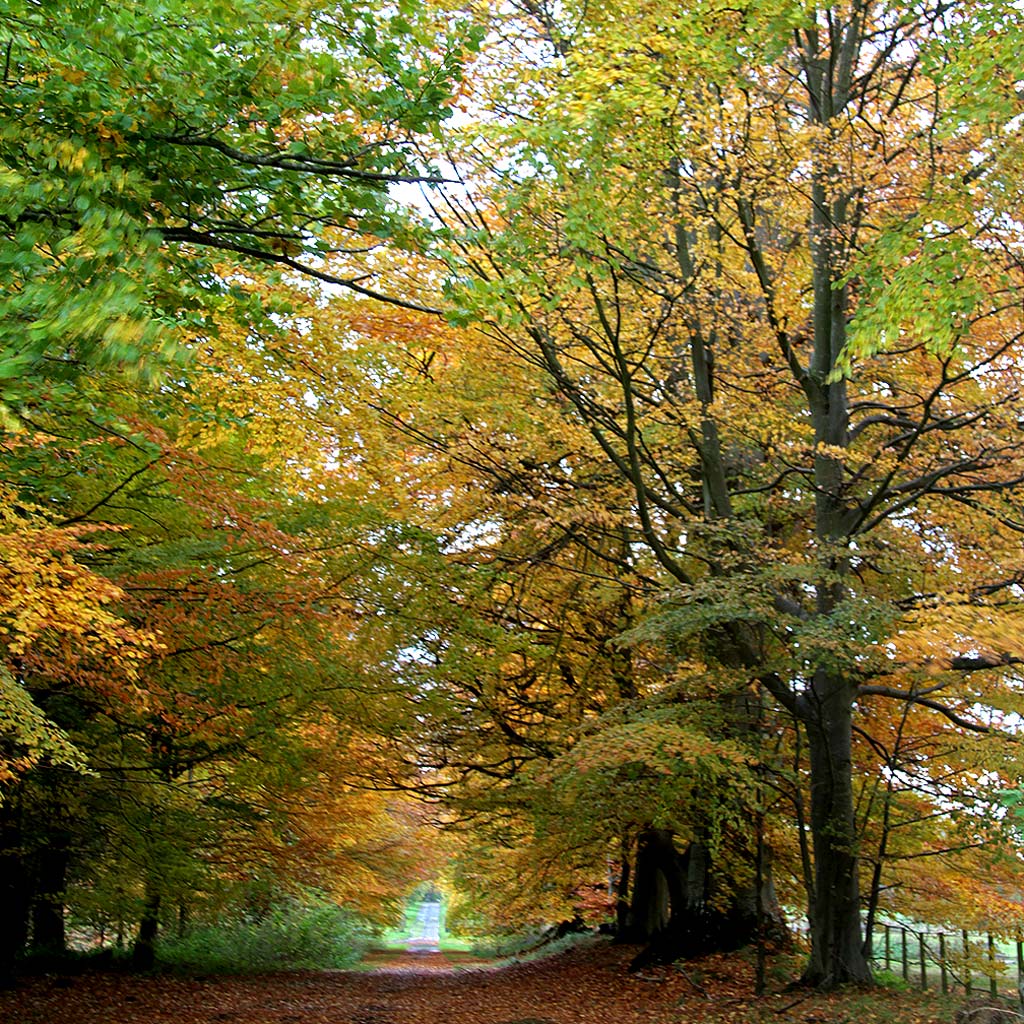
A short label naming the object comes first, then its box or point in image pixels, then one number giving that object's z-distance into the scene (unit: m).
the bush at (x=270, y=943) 20.55
